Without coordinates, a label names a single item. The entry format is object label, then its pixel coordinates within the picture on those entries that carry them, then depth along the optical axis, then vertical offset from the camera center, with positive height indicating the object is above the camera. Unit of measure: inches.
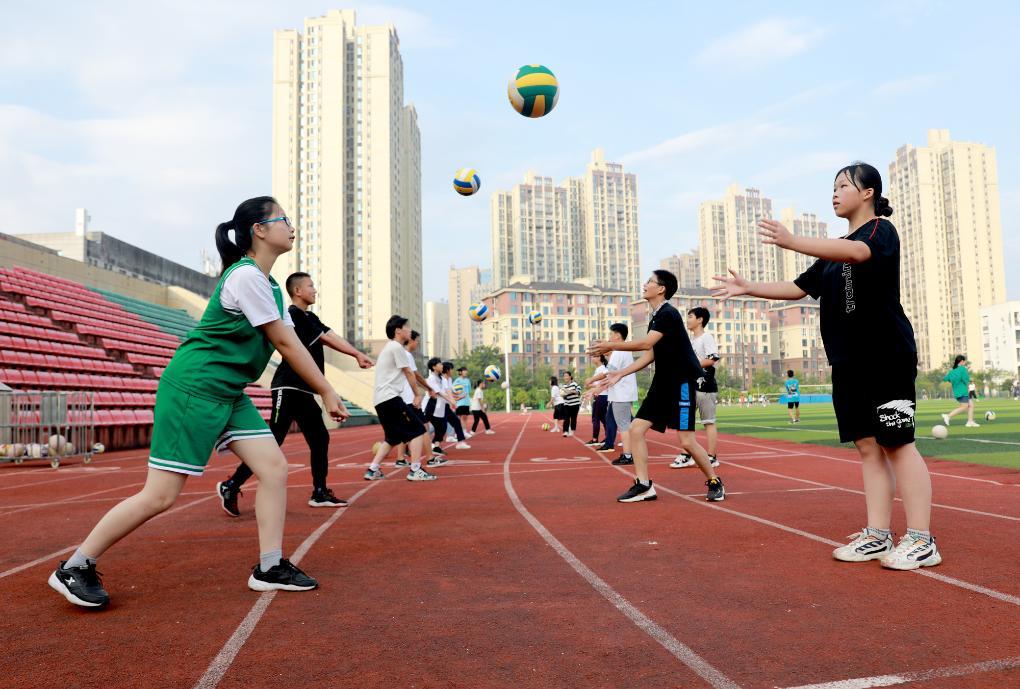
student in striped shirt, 648.2 -24.0
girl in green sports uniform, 126.3 -4.9
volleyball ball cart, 476.1 -30.6
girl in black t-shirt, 142.8 +2.5
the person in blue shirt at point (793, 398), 866.1 -37.0
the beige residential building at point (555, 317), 4084.6 +360.3
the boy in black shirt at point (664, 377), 230.5 -1.9
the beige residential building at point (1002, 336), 4237.2 +185.9
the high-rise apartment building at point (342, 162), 3489.2 +1155.5
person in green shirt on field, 627.6 -15.0
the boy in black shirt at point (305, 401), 235.0 -7.8
